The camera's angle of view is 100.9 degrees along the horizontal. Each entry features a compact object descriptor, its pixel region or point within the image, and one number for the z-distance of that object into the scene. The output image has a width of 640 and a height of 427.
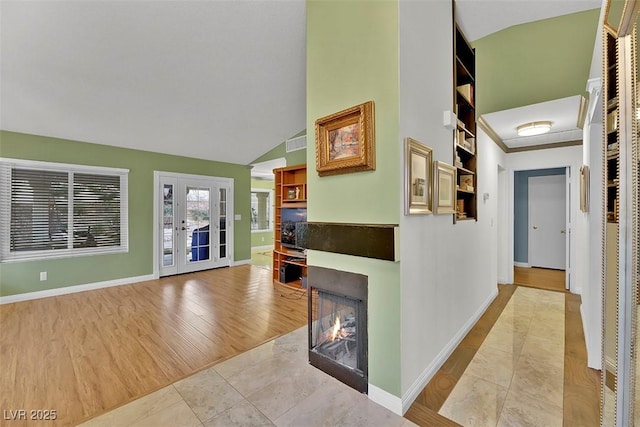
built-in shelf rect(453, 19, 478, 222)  2.74
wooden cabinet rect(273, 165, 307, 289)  4.49
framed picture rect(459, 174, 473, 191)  2.98
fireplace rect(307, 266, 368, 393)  1.84
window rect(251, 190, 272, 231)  8.67
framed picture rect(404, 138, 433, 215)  1.66
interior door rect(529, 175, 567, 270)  5.40
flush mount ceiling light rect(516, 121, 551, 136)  3.42
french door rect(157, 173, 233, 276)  5.23
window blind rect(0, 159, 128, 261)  3.81
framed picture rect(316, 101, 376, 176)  1.72
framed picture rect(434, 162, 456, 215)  2.00
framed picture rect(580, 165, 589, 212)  2.41
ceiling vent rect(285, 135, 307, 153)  5.25
